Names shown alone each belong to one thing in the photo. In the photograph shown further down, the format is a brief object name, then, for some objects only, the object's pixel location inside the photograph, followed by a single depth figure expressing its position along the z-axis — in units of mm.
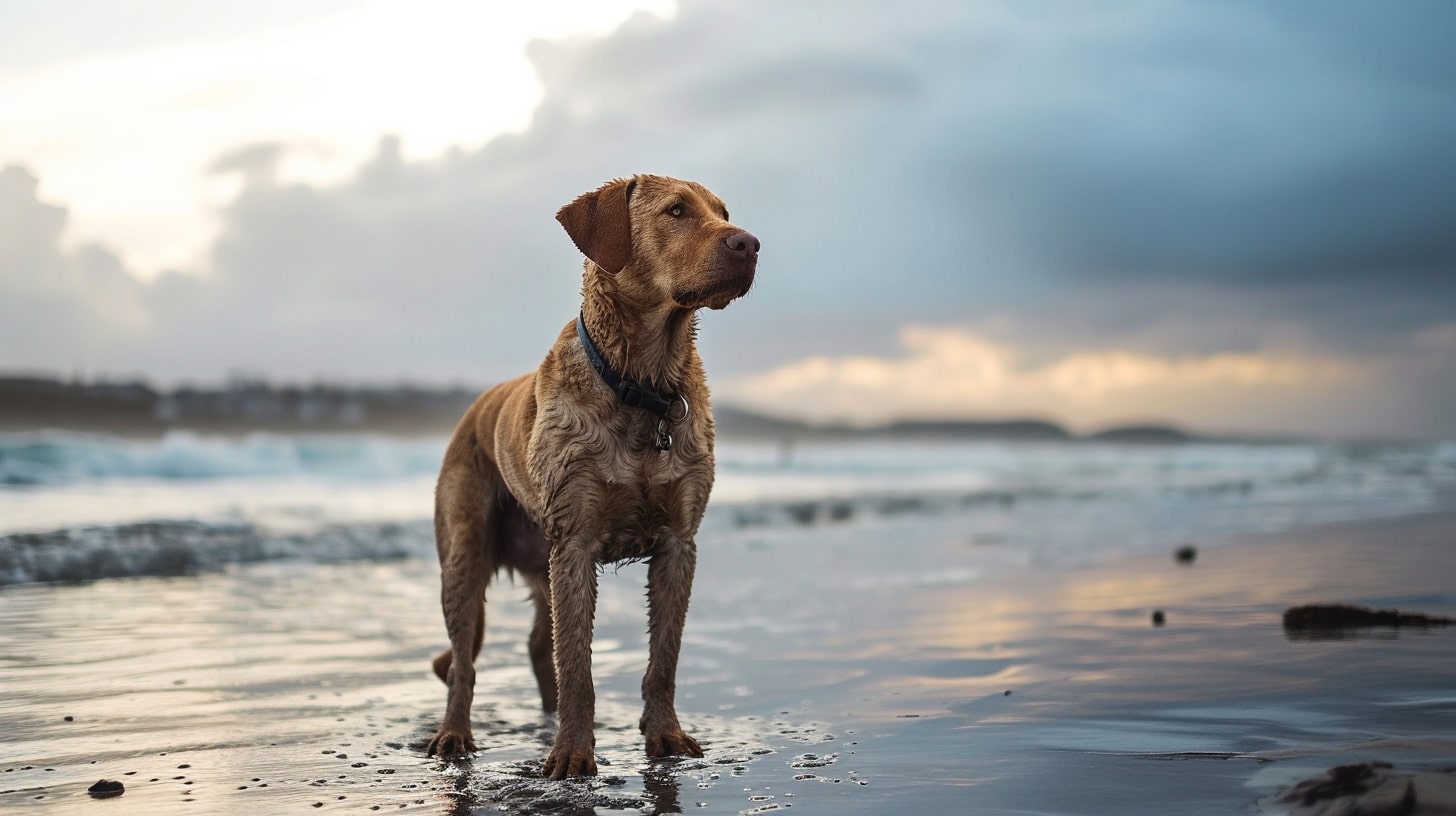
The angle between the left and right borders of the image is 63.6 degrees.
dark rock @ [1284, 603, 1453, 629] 6750
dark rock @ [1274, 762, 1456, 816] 3303
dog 4414
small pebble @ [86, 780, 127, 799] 4027
